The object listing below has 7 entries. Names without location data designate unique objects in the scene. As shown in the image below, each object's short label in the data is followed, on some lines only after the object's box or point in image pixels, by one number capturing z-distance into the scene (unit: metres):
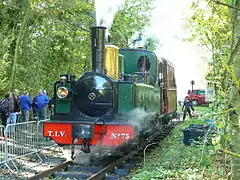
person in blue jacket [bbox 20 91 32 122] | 14.70
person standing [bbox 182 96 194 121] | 22.95
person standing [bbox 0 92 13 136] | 13.01
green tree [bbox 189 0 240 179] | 2.54
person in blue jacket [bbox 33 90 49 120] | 15.43
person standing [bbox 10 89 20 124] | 13.16
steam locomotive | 8.30
